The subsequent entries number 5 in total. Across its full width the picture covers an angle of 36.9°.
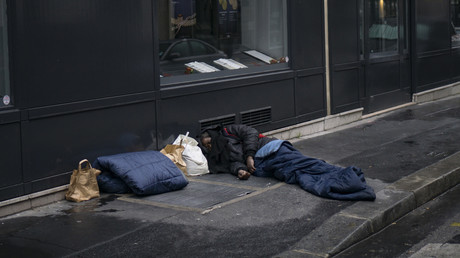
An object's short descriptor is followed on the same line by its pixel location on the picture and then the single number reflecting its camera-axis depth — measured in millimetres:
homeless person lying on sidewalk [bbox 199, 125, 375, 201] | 7594
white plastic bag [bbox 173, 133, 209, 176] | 8789
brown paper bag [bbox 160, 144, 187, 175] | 8672
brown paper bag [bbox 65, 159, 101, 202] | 7582
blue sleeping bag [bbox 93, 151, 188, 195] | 7672
